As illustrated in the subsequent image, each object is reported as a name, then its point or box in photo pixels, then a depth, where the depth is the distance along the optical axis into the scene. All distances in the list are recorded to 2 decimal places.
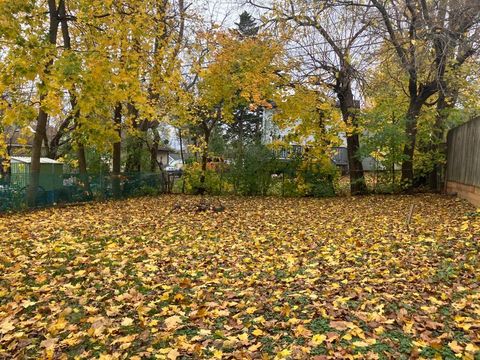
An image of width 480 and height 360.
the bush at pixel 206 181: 16.20
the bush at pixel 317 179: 14.96
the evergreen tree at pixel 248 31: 14.71
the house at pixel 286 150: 15.18
